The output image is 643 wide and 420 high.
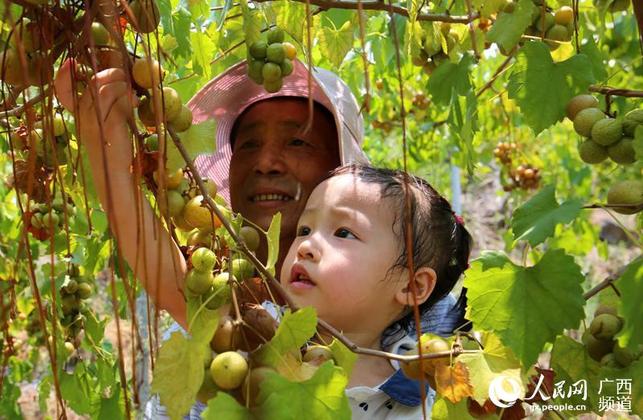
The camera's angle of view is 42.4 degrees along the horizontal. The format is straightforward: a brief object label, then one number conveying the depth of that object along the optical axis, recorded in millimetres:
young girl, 1279
